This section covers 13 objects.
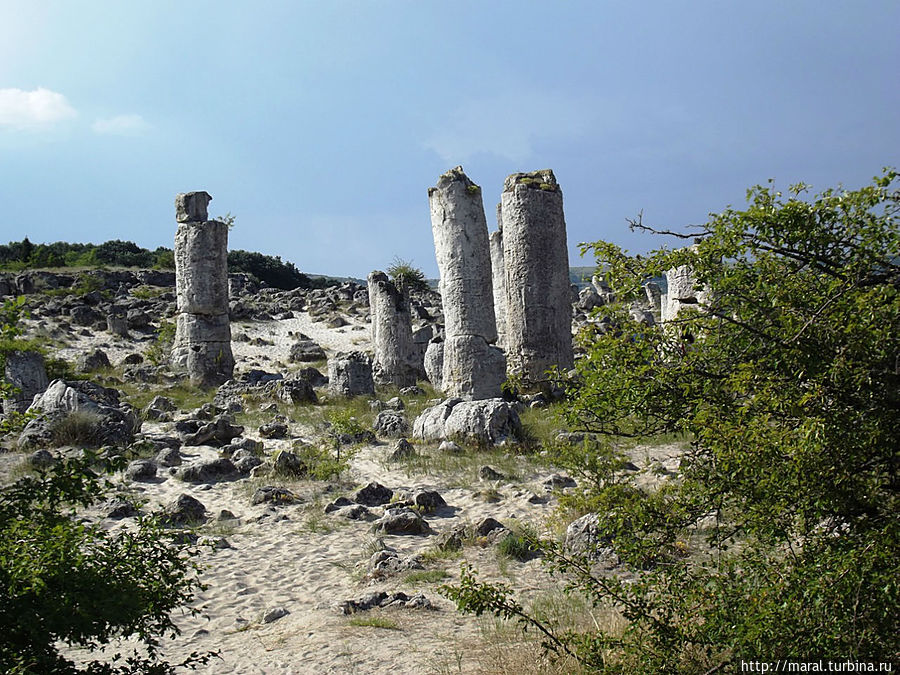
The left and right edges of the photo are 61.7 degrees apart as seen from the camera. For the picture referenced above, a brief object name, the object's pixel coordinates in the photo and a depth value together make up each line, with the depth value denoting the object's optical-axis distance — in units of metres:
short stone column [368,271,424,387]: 17.16
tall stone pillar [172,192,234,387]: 17.61
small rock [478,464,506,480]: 8.59
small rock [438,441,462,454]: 9.92
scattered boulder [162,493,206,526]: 7.52
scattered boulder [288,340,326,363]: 21.81
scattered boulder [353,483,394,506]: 8.01
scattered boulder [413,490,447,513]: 7.68
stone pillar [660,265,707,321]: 14.13
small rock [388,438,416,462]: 9.85
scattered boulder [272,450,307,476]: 9.14
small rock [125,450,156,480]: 9.18
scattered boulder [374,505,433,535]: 7.01
